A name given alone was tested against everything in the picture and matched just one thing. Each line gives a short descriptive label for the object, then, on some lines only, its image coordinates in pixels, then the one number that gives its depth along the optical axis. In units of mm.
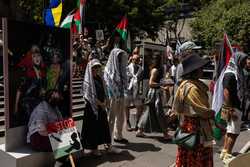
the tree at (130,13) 17431
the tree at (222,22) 15220
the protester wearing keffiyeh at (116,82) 4046
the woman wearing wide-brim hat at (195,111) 2336
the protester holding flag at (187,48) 2853
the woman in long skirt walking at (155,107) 4358
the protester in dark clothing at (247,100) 5478
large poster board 2903
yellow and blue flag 4678
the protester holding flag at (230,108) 3284
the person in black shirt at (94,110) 3581
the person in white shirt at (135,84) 4898
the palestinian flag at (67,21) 5820
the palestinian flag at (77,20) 7060
